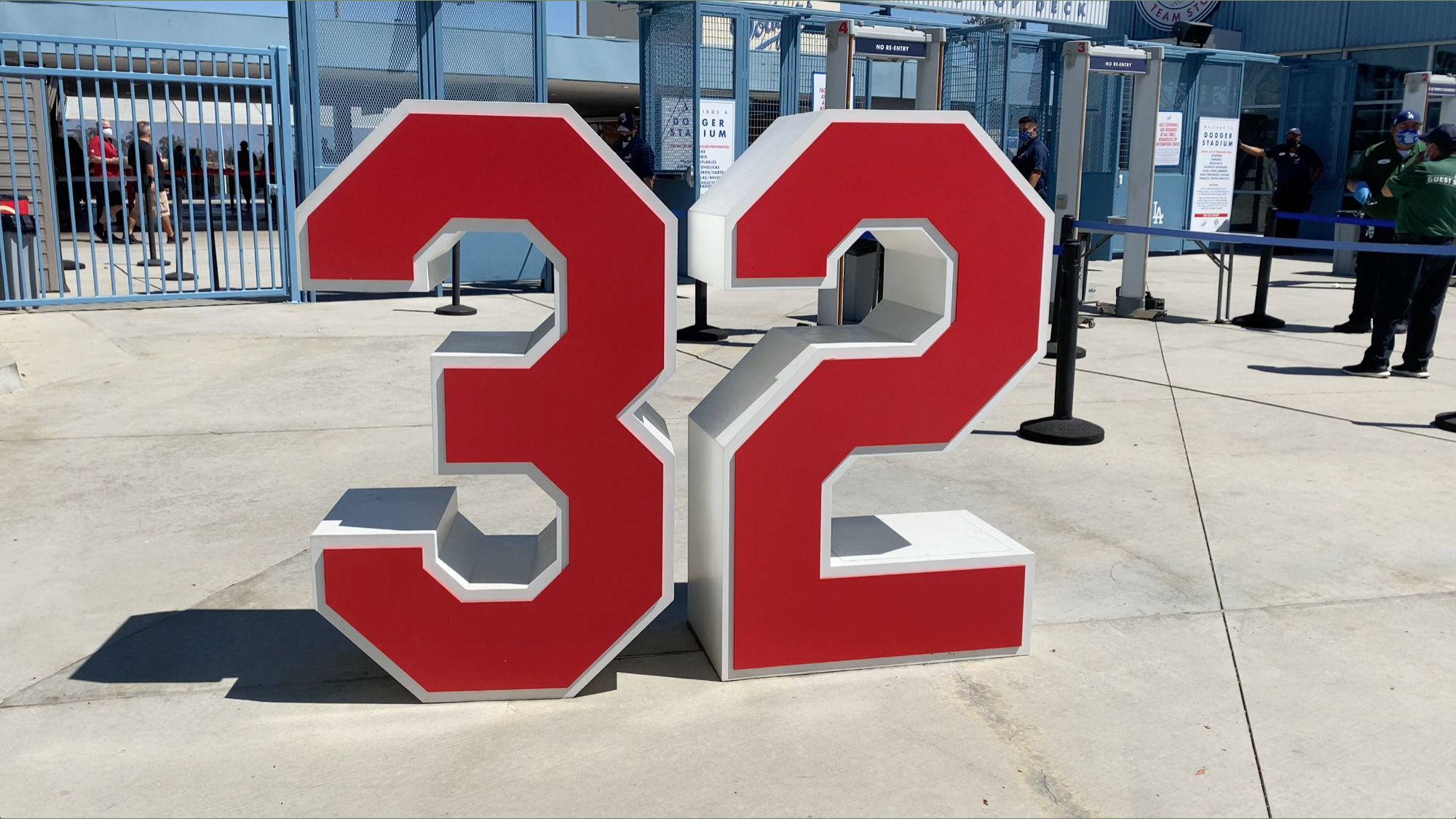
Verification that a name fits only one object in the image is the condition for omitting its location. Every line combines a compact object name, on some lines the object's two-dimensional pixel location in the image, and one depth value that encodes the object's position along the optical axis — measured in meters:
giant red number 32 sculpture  3.38
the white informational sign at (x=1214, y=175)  17.70
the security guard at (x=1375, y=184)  10.60
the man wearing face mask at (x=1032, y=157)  12.28
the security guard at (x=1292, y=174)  15.55
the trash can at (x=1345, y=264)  16.12
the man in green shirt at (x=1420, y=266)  8.43
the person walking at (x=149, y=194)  18.56
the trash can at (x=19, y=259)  11.38
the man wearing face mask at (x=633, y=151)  13.12
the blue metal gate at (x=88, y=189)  11.23
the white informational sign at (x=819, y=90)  14.92
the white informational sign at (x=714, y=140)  13.98
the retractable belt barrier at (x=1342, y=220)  9.98
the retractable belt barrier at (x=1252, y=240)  8.12
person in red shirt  11.64
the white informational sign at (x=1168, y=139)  16.95
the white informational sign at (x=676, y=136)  13.95
